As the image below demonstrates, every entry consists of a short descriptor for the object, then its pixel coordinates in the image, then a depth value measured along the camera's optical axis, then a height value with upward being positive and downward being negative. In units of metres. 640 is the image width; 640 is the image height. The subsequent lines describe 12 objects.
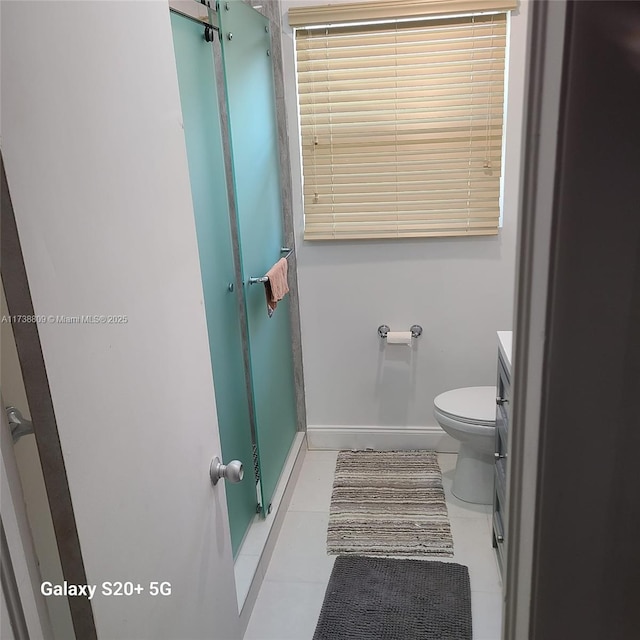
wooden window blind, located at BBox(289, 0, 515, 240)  2.50 +0.18
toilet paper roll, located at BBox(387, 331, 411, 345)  2.87 -0.86
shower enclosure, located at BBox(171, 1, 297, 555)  1.80 -0.17
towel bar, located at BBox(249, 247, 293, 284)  2.19 -0.43
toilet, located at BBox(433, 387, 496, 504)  2.43 -1.15
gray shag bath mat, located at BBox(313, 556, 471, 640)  1.92 -1.53
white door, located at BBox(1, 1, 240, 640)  0.71 -0.17
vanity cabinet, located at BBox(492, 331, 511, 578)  2.02 -1.02
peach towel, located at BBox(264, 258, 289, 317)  2.34 -0.48
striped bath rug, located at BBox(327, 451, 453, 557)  2.37 -1.53
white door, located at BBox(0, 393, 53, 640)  0.70 -0.46
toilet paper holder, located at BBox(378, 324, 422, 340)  2.90 -0.84
